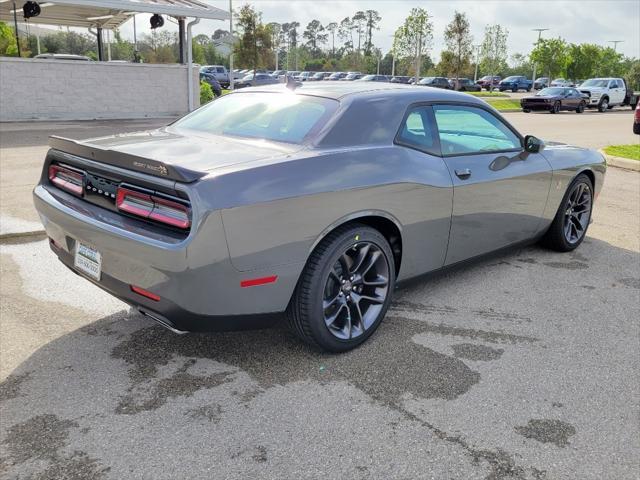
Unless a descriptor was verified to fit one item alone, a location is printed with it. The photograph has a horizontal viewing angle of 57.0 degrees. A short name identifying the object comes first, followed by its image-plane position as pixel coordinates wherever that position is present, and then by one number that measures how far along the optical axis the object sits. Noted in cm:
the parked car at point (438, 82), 4338
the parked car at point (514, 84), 5488
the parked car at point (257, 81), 3828
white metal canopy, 1486
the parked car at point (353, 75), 5099
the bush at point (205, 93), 1936
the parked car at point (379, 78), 4143
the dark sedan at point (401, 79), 4795
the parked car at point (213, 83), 2732
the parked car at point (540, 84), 5957
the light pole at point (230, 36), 1646
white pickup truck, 3123
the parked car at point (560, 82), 5281
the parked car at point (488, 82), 5648
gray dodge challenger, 271
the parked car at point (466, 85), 4694
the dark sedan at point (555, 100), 2786
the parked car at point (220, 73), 4075
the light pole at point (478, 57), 6674
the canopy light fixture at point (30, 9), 1687
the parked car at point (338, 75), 5325
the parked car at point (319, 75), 5519
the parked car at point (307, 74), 5797
